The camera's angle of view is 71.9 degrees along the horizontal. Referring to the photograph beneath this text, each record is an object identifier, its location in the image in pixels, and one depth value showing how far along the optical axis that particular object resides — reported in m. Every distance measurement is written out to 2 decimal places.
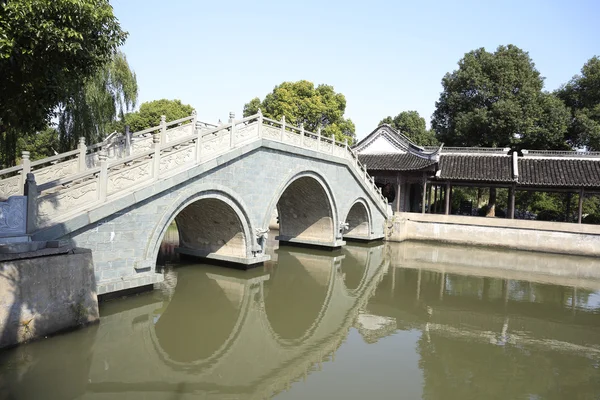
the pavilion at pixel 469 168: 18.97
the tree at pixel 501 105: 23.50
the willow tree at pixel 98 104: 13.00
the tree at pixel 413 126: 32.78
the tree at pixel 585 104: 23.19
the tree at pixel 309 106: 27.80
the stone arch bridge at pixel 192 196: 7.05
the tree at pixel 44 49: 5.38
